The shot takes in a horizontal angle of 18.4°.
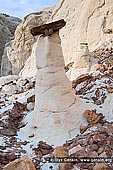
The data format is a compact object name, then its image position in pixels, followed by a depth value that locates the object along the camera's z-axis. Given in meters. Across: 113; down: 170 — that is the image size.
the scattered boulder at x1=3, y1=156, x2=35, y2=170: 2.98
